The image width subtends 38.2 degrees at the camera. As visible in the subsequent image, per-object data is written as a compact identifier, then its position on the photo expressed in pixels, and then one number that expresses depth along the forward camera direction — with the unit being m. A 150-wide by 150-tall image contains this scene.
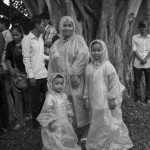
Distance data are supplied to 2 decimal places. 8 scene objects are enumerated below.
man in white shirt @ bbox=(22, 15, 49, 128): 3.53
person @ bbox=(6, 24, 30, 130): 3.67
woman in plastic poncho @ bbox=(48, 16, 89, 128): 3.20
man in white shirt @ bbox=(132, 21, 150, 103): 4.92
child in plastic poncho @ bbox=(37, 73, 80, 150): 2.93
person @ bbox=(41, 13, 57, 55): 3.99
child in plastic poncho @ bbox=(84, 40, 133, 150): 3.05
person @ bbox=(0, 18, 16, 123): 3.70
